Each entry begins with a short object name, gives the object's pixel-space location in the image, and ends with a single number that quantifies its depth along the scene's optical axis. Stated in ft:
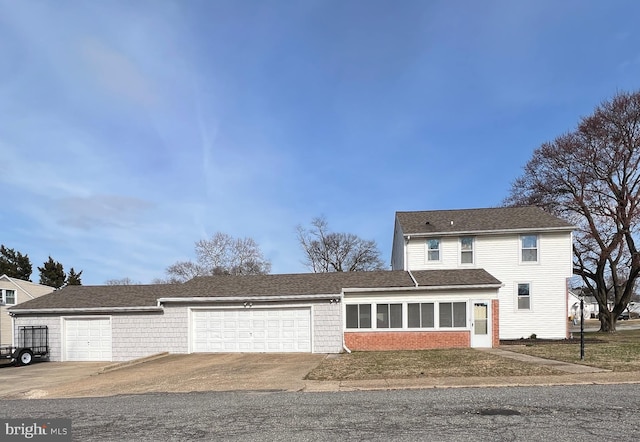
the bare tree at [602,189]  93.40
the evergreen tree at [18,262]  166.15
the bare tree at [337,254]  182.50
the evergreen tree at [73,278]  169.77
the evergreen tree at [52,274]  164.55
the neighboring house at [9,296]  98.17
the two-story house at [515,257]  74.95
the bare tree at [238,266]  173.58
